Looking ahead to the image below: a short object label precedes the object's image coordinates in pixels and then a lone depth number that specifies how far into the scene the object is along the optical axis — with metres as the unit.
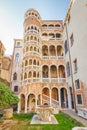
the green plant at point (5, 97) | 7.15
